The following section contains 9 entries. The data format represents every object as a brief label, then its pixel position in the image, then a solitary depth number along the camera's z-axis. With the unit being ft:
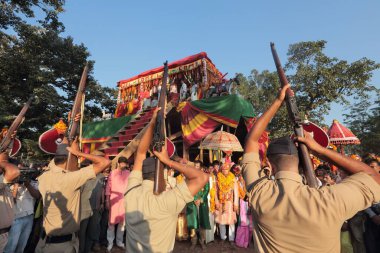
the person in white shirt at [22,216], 13.35
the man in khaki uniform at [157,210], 6.15
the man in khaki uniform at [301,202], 4.44
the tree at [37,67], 36.32
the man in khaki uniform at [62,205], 8.54
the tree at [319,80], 55.06
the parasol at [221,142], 23.61
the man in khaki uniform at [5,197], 9.17
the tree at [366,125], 73.51
